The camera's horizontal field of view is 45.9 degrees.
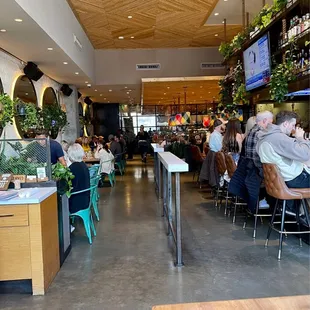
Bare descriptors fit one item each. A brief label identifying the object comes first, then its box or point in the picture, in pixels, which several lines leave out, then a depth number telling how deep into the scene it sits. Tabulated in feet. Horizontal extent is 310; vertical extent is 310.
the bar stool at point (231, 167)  17.67
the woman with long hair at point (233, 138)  20.11
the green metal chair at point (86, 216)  14.69
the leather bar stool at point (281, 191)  12.48
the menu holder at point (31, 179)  12.19
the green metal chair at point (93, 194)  16.69
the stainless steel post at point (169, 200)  15.53
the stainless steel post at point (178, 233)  11.97
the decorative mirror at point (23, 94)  23.68
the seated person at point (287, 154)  12.27
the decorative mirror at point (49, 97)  31.35
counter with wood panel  10.23
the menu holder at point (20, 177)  12.20
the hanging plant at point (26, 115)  23.56
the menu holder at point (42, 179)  12.17
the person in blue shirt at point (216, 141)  22.87
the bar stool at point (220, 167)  19.59
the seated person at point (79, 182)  14.78
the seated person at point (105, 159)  28.94
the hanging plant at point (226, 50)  27.74
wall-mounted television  20.12
